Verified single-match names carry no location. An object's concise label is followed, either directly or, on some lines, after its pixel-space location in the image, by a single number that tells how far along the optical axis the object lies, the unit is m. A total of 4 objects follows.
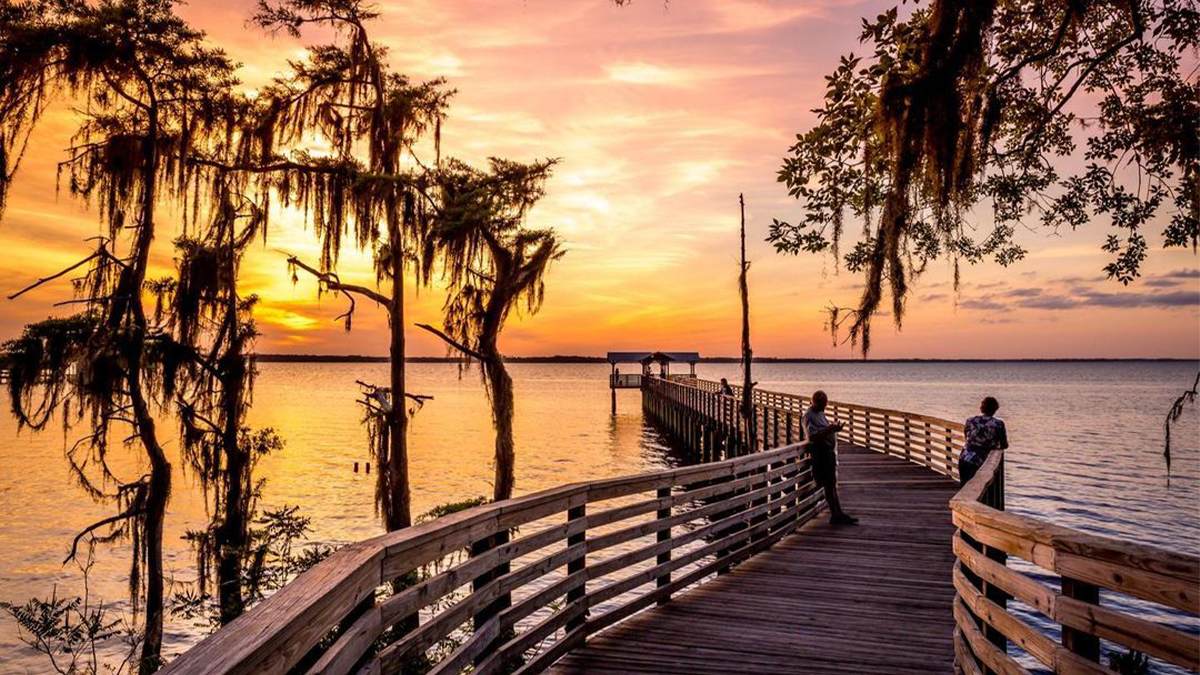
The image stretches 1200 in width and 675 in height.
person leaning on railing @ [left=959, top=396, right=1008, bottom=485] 11.95
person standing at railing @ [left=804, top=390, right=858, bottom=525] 12.23
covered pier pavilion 78.00
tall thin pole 30.00
